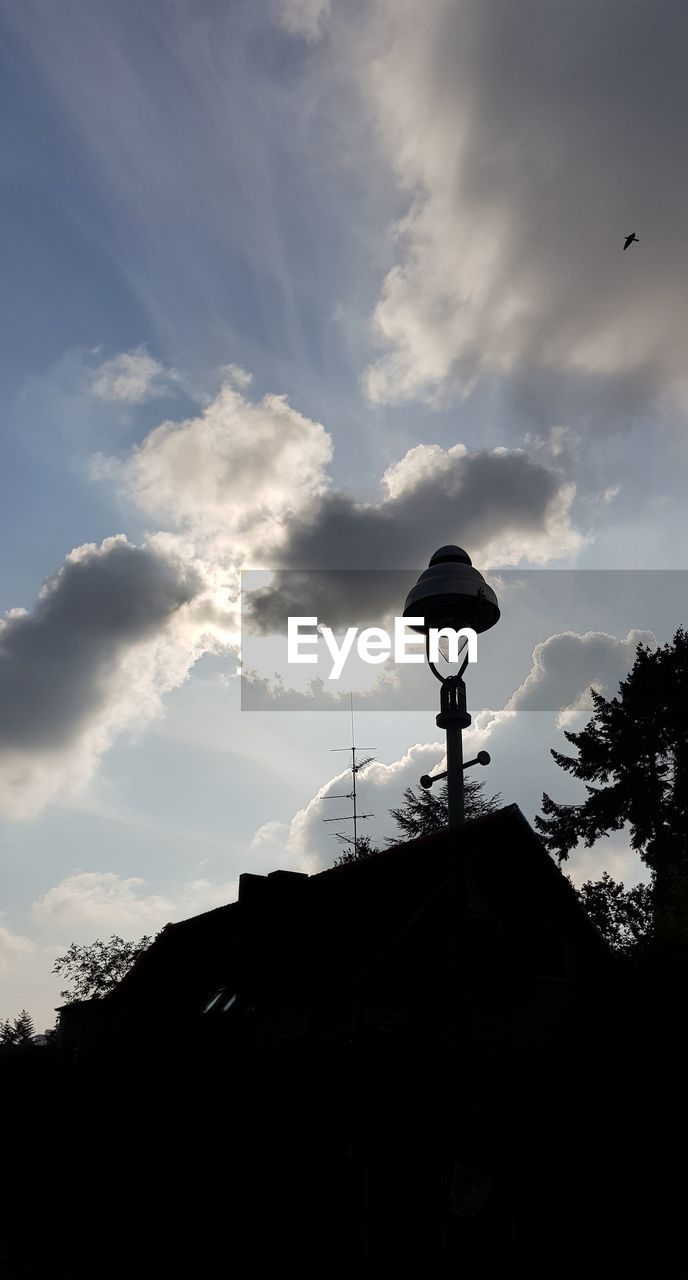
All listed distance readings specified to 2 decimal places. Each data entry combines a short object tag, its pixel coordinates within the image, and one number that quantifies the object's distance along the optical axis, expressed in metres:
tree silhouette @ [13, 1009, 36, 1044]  90.06
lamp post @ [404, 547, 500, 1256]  6.38
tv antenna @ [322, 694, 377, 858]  37.50
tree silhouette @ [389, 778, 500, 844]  49.34
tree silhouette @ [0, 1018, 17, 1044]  88.65
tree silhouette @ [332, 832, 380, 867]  53.12
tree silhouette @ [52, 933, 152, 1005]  53.91
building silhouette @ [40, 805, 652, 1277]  10.83
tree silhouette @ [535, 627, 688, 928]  40.00
